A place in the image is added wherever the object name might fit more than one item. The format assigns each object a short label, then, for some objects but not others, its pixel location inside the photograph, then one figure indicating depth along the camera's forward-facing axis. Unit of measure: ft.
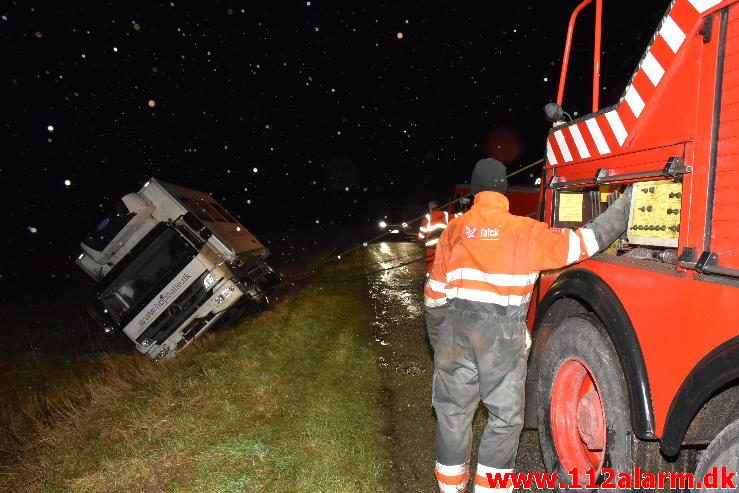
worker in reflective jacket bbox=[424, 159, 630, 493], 8.68
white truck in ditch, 24.77
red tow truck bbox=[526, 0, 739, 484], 5.61
